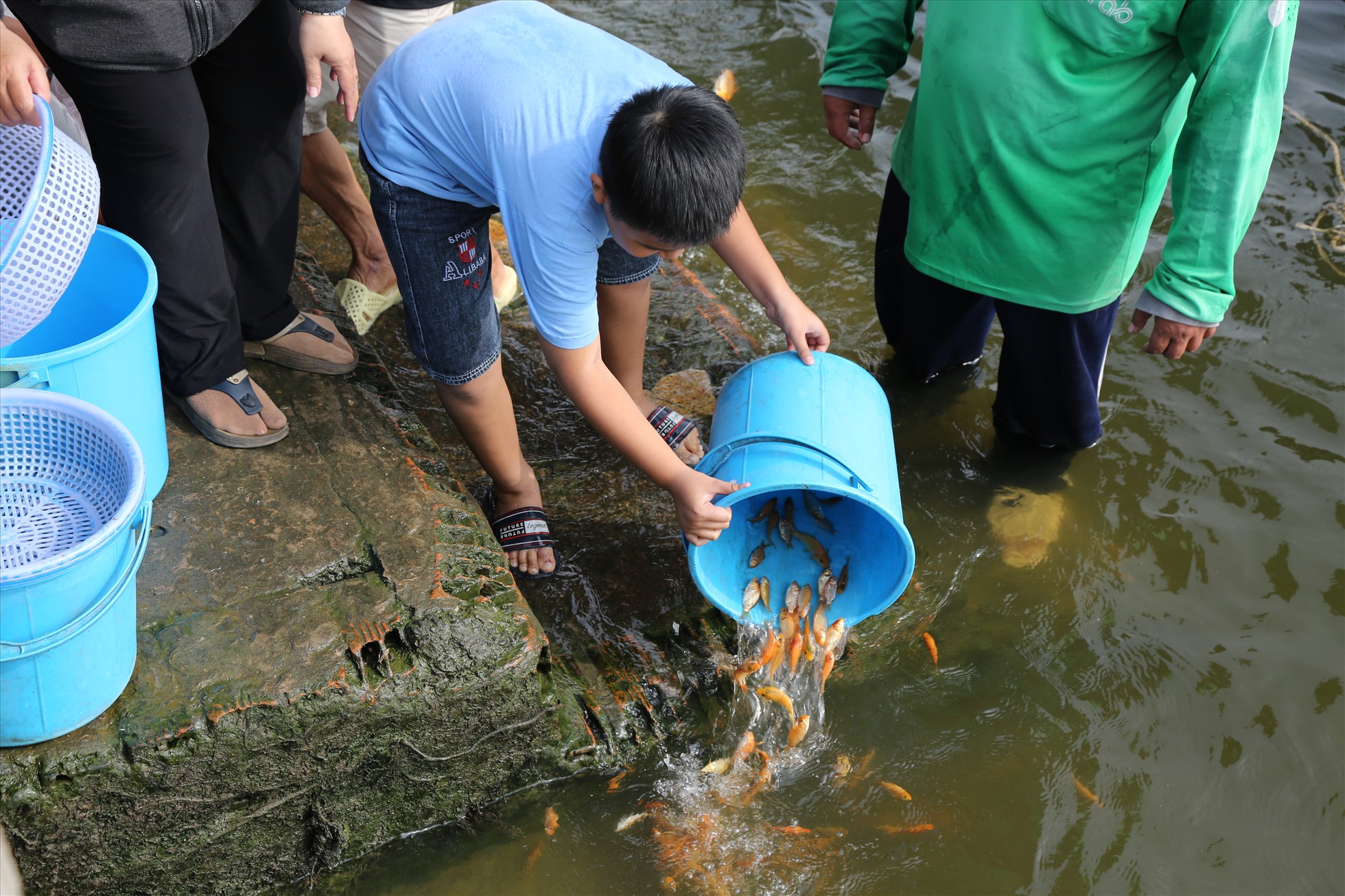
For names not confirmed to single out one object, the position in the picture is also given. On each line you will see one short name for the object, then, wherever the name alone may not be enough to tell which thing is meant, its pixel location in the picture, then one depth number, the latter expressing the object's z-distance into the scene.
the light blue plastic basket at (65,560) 1.83
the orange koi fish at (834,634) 2.81
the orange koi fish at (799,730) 2.83
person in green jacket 2.56
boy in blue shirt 2.01
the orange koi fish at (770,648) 2.77
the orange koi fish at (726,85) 5.62
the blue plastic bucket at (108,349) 2.14
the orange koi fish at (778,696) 2.76
